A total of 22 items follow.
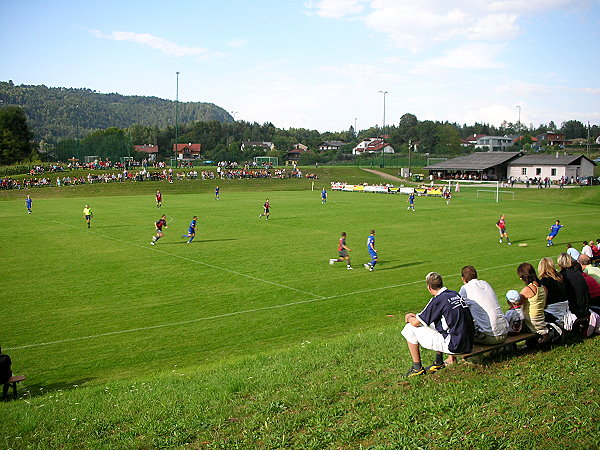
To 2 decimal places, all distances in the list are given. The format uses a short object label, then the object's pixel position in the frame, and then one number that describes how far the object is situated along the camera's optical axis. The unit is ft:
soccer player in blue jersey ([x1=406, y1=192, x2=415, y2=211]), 160.22
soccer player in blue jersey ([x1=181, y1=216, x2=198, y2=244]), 98.94
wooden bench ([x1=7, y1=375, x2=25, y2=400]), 31.70
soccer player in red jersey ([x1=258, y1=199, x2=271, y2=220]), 133.80
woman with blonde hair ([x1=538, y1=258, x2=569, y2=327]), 29.43
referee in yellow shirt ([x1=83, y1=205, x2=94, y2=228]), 119.44
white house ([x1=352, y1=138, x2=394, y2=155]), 548.72
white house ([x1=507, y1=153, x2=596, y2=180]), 271.69
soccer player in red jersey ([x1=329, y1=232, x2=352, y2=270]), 76.18
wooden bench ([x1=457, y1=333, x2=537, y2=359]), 25.59
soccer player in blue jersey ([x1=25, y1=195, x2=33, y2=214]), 149.98
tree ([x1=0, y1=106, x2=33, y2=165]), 323.37
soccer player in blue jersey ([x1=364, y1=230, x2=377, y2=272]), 74.95
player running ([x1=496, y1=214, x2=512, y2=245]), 97.77
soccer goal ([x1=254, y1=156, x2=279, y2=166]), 422.41
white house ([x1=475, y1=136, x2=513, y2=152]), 483.92
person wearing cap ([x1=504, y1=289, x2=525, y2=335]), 28.09
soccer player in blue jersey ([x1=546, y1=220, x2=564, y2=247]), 94.89
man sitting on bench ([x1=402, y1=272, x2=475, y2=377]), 25.08
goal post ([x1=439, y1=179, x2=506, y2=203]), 251.85
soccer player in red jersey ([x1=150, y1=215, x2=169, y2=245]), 96.43
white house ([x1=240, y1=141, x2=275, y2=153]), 570.42
